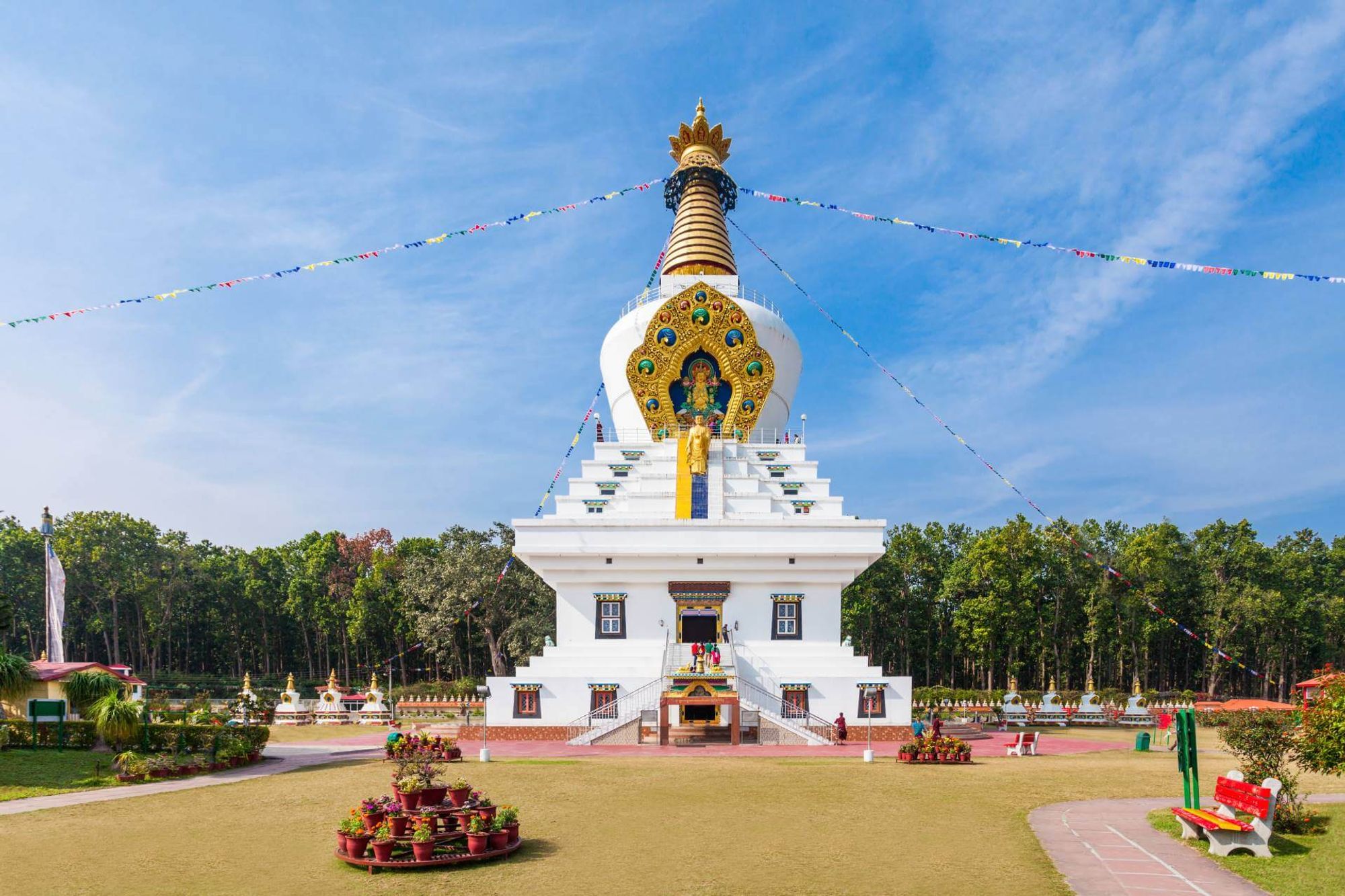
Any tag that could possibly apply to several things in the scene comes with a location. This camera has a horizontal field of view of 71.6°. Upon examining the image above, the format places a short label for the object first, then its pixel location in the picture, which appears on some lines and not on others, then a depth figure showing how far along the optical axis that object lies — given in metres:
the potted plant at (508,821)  13.13
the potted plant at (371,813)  12.66
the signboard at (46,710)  24.20
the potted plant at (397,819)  12.51
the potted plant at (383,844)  12.19
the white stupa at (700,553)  31.62
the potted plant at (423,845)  12.28
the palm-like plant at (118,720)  22.81
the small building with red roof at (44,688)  24.61
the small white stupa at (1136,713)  42.97
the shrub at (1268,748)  14.41
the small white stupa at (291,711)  41.47
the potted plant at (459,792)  13.59
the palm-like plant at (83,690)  24.86
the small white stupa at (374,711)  42.25
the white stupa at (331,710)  42.53
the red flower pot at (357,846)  12.41
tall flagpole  30.50
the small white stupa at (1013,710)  42.25
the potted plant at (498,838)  12.82
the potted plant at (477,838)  12.60
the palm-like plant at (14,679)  24.39
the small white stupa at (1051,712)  42.78
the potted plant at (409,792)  13.32
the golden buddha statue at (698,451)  37.46
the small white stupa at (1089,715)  43.28
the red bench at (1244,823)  12.71
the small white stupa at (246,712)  31.66
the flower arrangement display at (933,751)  24.08
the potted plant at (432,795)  13.44
